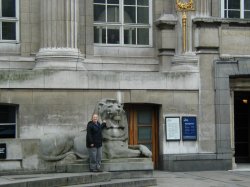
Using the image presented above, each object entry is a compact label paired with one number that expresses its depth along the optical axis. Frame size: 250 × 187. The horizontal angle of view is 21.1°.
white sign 22.12
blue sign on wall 22.20
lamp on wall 22.58
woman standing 17.08
